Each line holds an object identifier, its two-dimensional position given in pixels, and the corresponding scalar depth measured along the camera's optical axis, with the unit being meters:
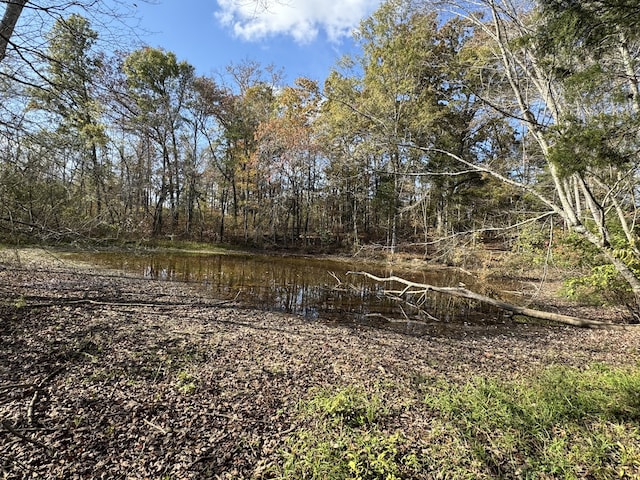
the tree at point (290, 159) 22.47
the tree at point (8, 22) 2.58
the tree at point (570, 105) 3.50
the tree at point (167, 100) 22.61
